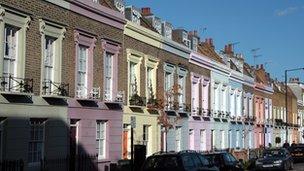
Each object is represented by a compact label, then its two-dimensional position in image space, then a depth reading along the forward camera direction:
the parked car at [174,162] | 19.48
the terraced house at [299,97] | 86.56
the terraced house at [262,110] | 59.97
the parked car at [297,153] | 52.66
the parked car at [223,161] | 26.30
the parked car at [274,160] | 37.62
